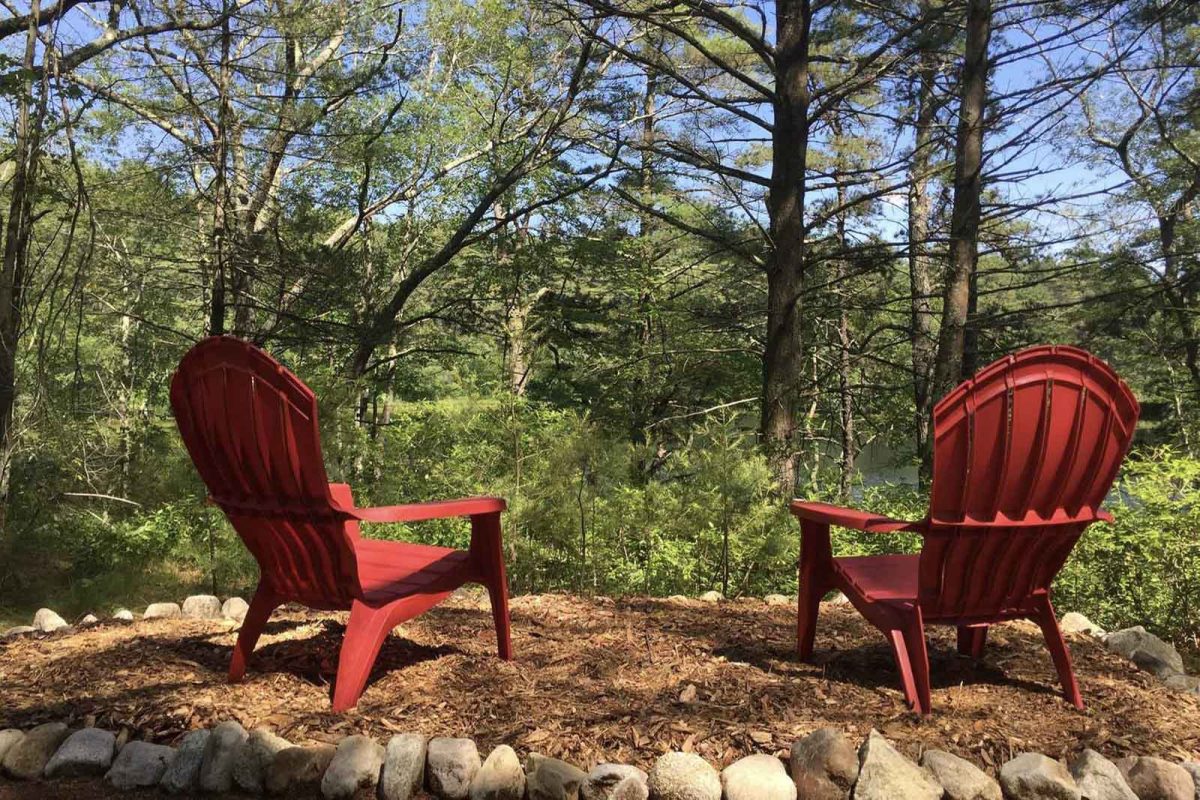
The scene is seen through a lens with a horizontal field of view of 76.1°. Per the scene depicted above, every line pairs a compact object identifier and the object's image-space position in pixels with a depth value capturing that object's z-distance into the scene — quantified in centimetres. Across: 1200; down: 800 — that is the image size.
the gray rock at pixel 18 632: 324
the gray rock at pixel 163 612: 349
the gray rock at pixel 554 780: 186
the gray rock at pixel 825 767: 183
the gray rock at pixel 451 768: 194
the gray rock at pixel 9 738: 208
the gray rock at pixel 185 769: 199
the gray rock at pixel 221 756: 197
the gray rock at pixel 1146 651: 292
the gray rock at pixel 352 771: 192
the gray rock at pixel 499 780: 190
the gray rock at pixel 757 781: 184
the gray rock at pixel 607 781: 184
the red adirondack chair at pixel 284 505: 220
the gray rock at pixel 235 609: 349
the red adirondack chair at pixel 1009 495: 211
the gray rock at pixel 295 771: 195
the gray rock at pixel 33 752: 205
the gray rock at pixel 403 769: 192
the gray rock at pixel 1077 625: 335
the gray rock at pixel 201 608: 354
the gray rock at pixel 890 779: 178
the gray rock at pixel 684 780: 183
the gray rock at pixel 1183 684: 268
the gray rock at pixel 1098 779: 183
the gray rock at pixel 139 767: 200
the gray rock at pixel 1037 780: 182
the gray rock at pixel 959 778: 183
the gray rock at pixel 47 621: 344
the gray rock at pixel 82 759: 204
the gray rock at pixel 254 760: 197
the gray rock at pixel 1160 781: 186
